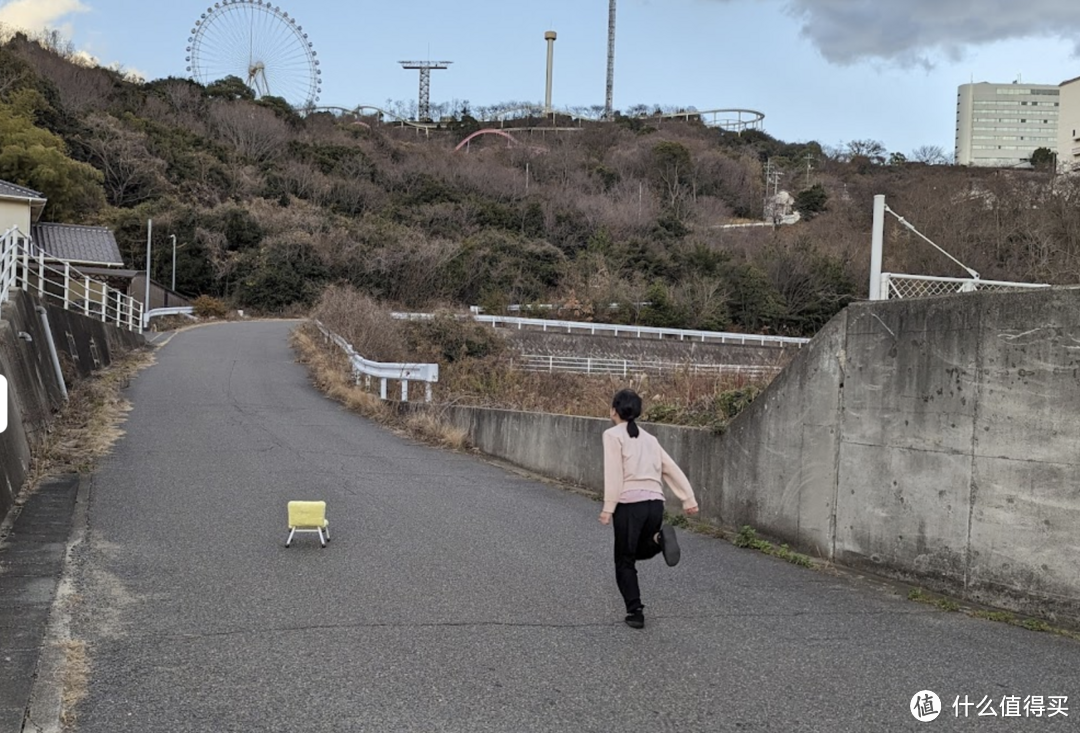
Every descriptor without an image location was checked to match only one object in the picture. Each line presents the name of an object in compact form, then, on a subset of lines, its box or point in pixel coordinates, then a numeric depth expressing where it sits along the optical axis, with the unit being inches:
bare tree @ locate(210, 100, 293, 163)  3609.7
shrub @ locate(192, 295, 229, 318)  1984.5
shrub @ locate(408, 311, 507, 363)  1061.1
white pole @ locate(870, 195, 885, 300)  277.0
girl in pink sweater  206.8
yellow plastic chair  273.7
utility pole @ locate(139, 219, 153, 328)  1579.1
